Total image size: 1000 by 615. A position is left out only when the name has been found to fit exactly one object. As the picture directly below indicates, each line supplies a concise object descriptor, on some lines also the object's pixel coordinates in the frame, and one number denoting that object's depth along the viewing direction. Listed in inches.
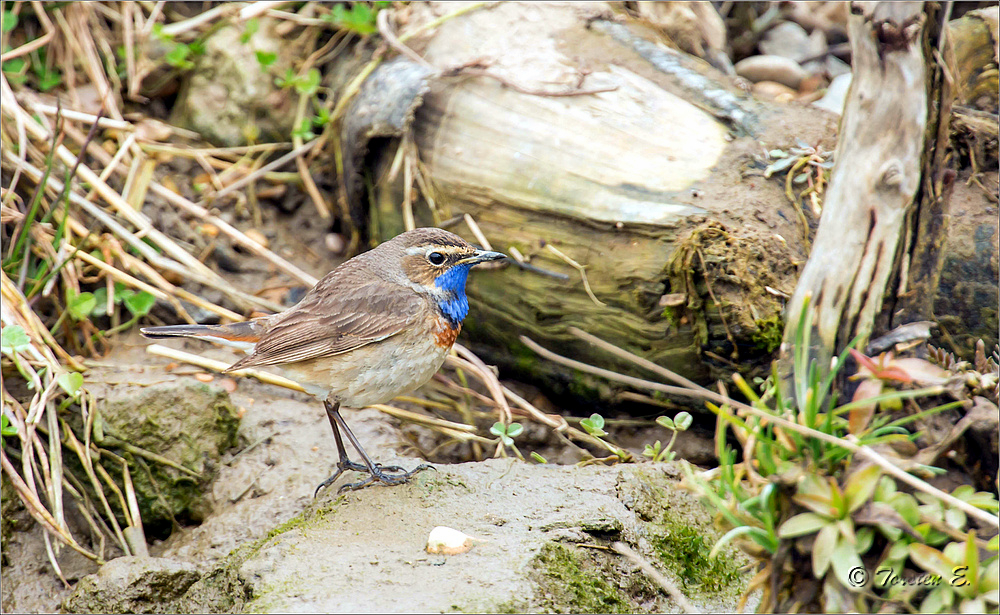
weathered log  371.6
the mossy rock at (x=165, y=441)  385.4
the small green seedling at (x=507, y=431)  370.3
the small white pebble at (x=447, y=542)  273.0
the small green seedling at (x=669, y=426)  339.9
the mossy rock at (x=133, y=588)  300.7
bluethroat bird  353.7
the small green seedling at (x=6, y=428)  362.3
